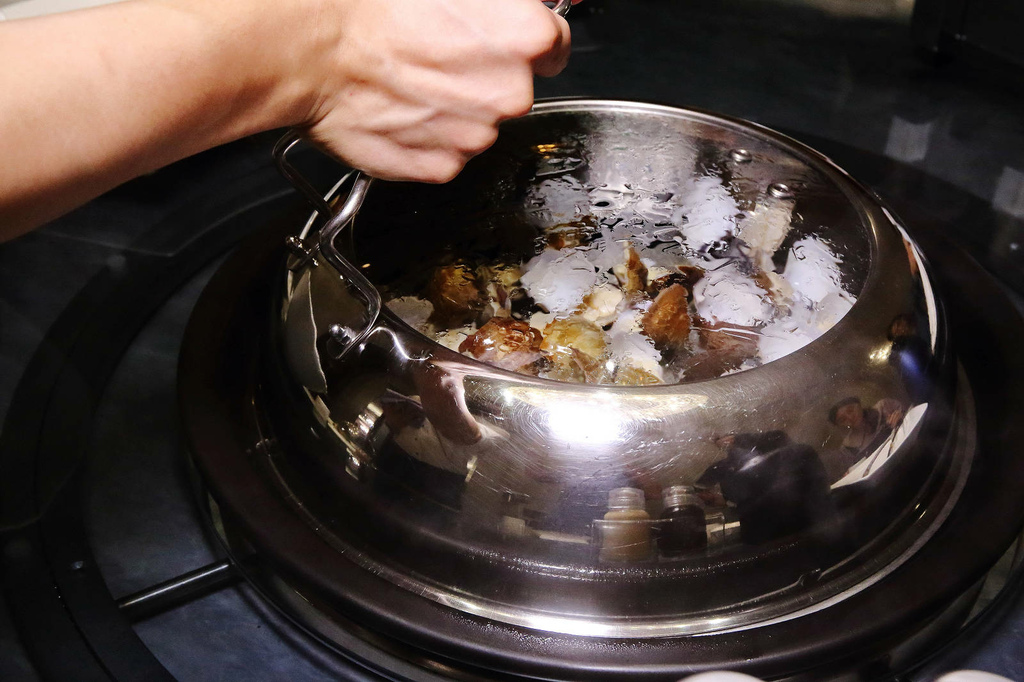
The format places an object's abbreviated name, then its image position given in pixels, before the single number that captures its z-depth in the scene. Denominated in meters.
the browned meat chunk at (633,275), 0.88
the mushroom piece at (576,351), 0.77
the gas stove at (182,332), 0.76
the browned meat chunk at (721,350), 0.78
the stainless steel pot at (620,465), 0.67
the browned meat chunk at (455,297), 0.85
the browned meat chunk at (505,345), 0.77
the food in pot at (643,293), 0.78
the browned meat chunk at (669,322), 0.81
